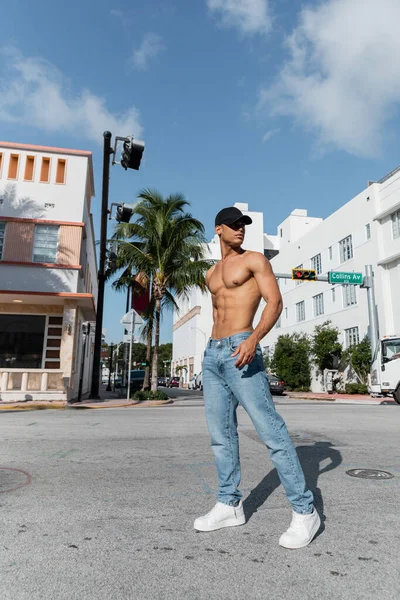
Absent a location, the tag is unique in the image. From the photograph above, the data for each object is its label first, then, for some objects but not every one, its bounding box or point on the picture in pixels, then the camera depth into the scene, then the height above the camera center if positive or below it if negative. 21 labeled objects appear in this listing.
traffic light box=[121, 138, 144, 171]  10.59 +5.55
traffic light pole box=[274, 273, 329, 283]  21.32 +5.36
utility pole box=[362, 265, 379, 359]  22.58 +4.06
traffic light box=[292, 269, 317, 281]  21.40 +5.35
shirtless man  2.47 +0.04
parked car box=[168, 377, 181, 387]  60.94 +0.46
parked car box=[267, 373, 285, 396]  27.62 +0.07
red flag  20.86 +4.05
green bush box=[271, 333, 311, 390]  33.34 +1.73
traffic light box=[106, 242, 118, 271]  18.64 +5.29
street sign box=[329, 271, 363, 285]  22.02 +5.40
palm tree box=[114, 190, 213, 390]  19.34 +6.10
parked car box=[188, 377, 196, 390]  48.84 +0.17
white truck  16.55 +0.74
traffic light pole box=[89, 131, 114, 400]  17.97 +4.42
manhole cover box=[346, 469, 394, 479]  3.81 -0.75
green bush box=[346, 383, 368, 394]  26.03 -0.01
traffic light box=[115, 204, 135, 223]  14.31 +5.59
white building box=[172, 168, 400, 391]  26.69 +8.66
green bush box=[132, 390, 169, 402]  17.48 -0.38
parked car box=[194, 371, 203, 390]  45.91 +0.46
